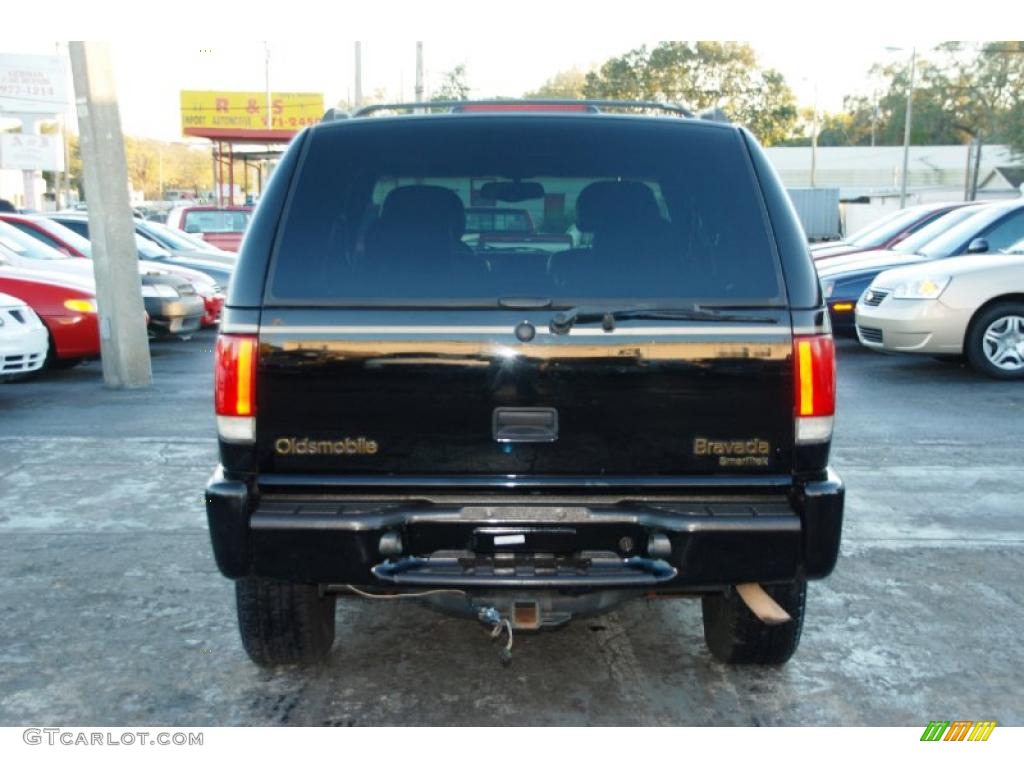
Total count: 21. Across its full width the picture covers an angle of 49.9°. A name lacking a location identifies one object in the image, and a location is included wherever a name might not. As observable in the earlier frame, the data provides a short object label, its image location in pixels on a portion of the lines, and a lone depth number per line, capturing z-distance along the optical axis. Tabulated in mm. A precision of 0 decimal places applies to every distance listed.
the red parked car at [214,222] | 20516
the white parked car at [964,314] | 10023
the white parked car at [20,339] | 8727
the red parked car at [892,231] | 14820
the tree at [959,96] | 60250
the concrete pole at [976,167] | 43312
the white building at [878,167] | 65312
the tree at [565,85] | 74125
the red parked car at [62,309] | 10227
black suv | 3225
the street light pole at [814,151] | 56859
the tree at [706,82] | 60750
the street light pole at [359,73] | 30547
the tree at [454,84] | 37344
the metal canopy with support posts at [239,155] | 31250
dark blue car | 11617
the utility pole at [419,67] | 29953
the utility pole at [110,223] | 9375
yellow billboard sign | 54875
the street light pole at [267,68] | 50406
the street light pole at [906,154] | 46594
